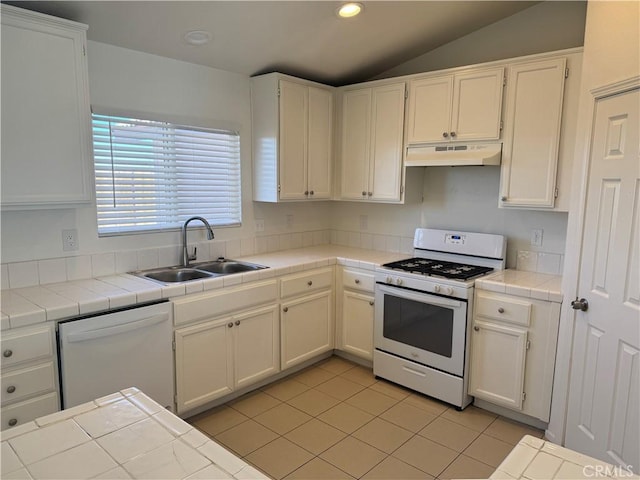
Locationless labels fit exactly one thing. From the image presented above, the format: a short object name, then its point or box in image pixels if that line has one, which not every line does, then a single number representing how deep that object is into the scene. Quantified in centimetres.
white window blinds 281
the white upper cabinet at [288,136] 344
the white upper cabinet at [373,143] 349
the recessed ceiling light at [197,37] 275
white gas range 292
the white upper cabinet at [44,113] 209
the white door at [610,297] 193
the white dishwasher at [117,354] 214
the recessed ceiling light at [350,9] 276
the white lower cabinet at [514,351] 261
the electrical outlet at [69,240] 262
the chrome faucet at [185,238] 313
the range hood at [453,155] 297
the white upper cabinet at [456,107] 297
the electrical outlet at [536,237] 310
